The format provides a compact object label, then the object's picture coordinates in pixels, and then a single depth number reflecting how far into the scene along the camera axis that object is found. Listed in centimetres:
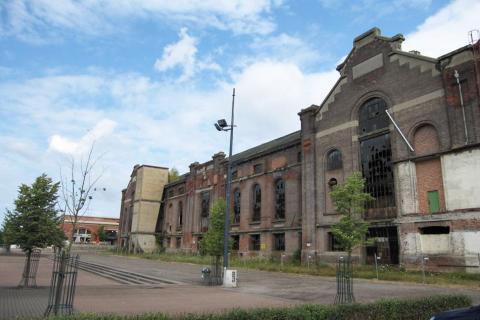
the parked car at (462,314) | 510
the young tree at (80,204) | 1731
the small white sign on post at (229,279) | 1909
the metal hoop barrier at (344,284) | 1263
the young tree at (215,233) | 2511
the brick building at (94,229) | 9989
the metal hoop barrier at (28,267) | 1742
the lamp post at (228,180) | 1919
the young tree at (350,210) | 2442
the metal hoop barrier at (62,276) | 990
